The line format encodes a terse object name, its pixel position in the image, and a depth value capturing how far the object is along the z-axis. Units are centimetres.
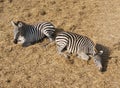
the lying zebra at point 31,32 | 1220
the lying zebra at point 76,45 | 1152
